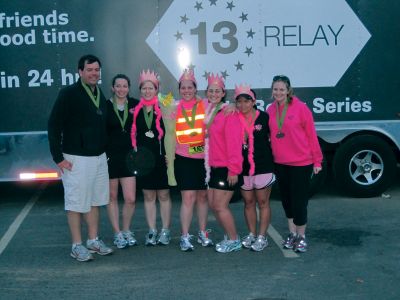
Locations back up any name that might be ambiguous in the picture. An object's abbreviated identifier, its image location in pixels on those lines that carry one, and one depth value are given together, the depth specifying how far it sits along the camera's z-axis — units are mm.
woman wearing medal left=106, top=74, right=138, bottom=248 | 5734
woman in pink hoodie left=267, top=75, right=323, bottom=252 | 5516
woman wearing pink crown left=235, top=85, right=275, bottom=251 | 5461
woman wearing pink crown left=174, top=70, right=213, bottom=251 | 5641
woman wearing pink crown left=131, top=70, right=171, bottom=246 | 5734
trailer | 7441
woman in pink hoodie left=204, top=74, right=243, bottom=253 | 5391
